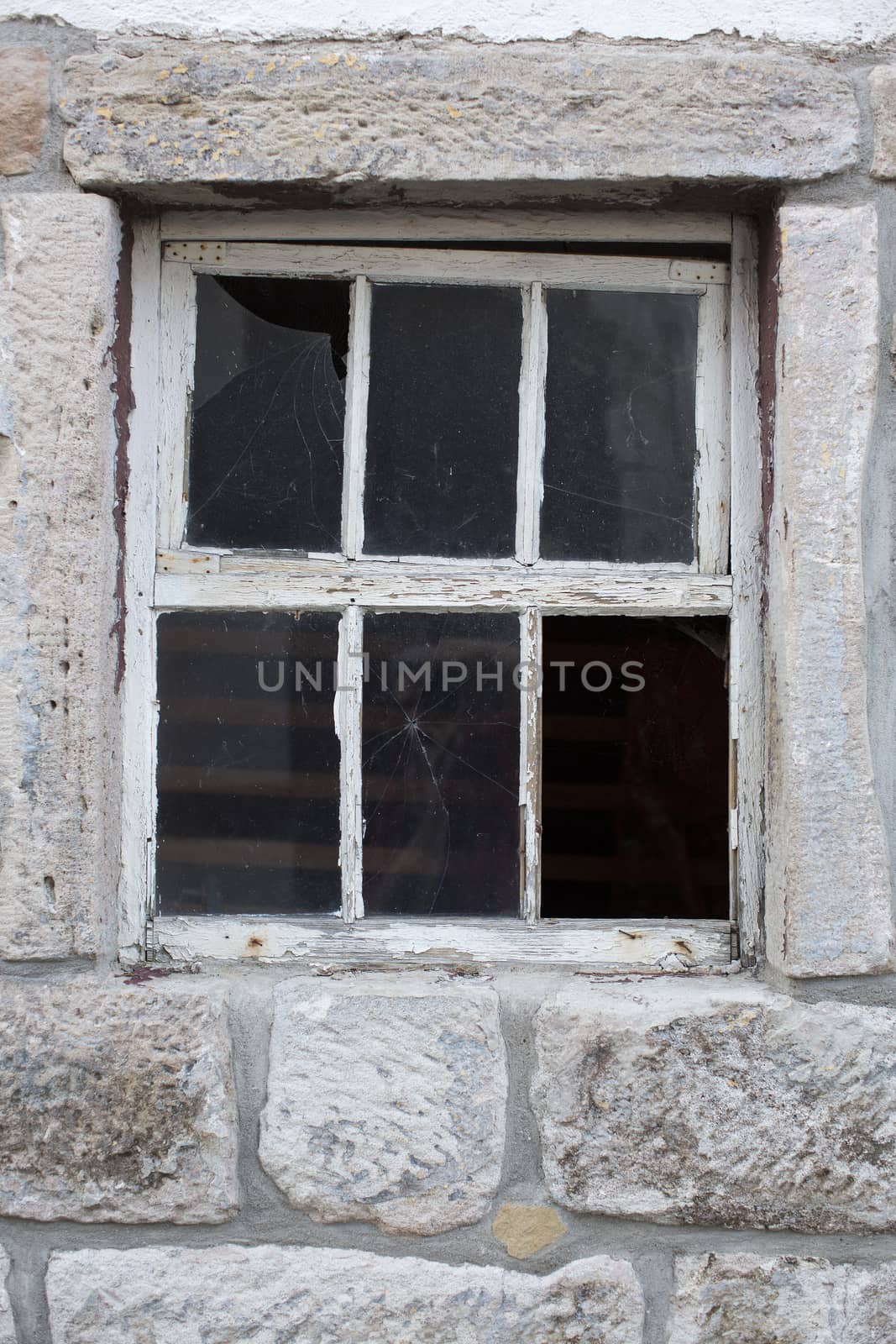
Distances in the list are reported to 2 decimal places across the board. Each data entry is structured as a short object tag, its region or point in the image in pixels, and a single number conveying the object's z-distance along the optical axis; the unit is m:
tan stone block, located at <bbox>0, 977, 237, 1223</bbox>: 1.47
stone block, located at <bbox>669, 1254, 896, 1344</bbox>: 1.43
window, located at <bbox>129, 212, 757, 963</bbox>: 1.63
